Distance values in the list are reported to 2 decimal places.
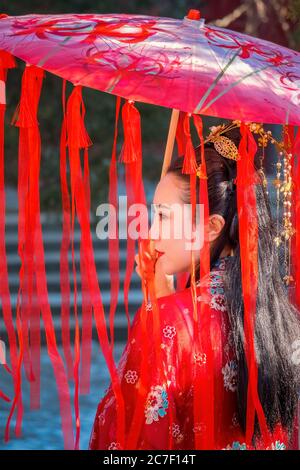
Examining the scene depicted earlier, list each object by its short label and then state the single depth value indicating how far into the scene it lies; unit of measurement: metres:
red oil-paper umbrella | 4.40
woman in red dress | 4.33
